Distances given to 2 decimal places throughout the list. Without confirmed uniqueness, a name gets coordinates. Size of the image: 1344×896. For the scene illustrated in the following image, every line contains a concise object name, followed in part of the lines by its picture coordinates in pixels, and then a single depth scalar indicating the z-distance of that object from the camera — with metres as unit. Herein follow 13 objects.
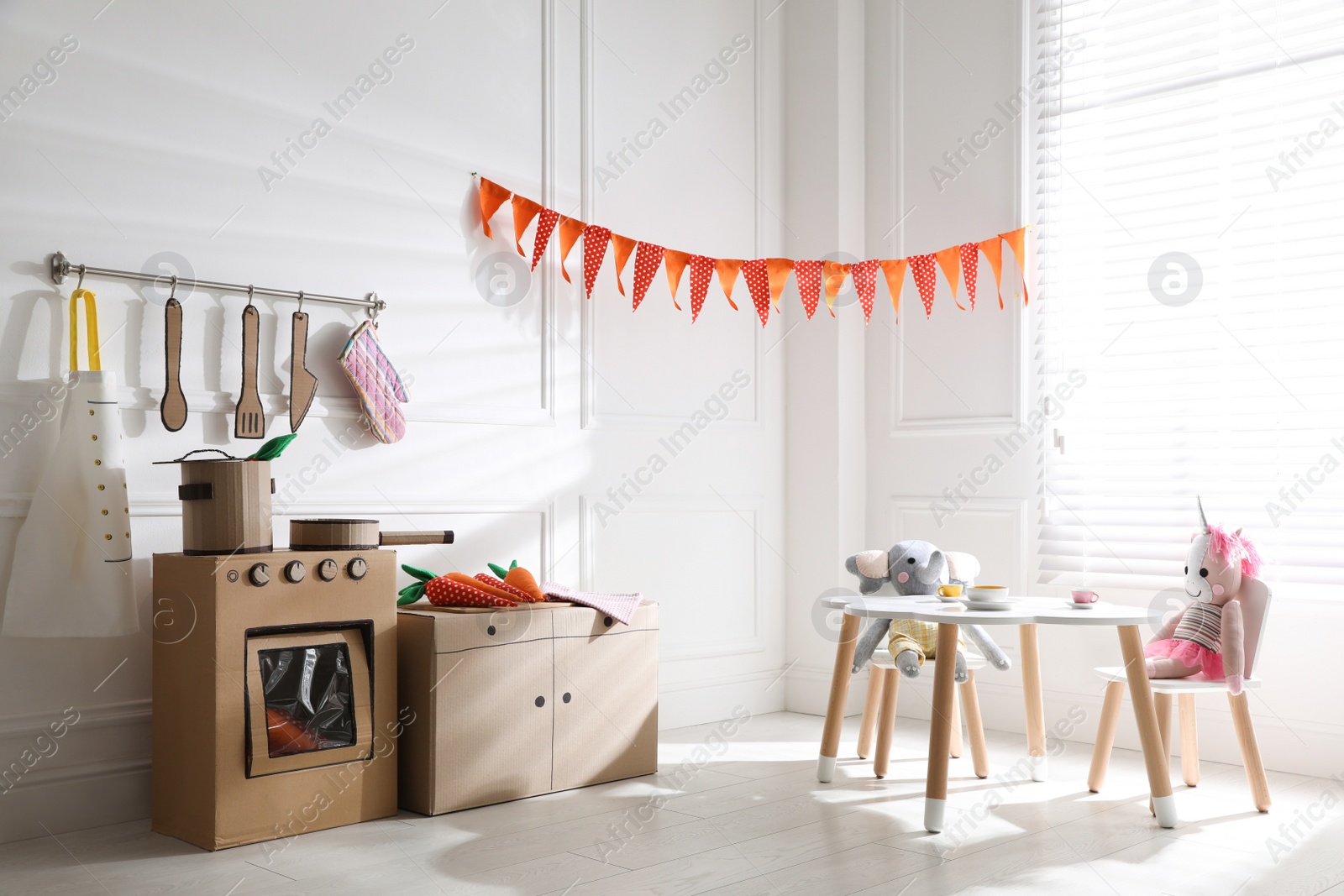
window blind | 3.13
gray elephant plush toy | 2.90
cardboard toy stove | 2.35
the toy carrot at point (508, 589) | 2.85
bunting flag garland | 3.36
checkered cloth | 2.93
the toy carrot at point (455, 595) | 2.79
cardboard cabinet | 2.62
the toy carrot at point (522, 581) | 2.88
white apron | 2.40
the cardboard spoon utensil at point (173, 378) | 2.63
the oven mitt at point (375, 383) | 2.93
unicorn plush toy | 2.68
